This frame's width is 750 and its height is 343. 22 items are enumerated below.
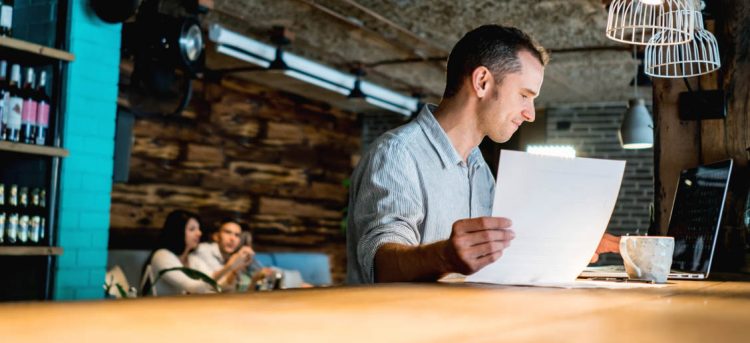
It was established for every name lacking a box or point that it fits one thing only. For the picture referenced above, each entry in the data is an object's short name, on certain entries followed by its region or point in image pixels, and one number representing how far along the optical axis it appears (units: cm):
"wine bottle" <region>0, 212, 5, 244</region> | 315
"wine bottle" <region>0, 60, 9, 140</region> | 309
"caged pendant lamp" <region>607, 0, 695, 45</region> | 221
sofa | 700
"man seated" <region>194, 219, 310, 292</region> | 525
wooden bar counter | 64
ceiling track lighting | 527
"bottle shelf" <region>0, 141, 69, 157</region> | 302
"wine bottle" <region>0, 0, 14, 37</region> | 321
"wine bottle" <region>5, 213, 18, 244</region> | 317
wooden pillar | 253
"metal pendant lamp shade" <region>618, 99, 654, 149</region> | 509
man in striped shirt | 169
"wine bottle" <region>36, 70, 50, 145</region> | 325
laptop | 198
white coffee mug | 159
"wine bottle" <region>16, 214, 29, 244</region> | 320
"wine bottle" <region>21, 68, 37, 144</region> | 318
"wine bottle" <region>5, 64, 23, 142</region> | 314
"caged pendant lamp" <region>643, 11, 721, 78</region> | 239
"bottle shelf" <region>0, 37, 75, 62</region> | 300
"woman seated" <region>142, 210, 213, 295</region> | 523
